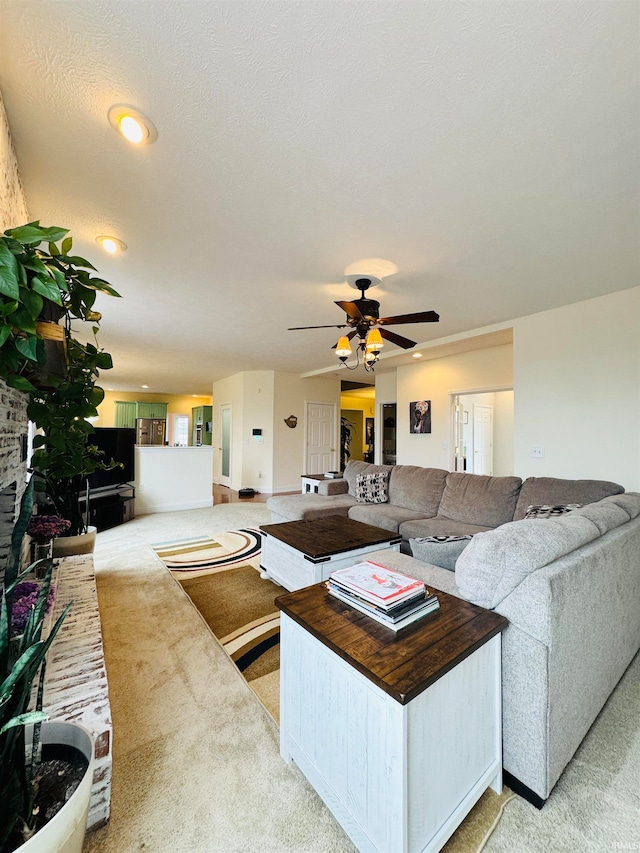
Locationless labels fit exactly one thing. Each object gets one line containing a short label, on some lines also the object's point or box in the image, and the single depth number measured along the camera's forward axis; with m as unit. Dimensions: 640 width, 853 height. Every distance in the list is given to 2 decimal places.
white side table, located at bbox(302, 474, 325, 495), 4.83
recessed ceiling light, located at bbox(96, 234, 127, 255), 2.44
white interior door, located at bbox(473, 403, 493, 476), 6.64
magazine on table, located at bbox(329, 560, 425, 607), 1.21
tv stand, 4.44
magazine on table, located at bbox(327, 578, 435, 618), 1.16
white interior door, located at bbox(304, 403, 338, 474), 8.05
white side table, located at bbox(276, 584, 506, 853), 0.91
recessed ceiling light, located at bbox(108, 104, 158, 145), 1.42
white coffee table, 2.30
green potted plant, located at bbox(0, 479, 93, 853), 0.75
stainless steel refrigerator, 11.30
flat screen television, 4.73
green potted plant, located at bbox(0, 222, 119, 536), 0.88
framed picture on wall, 6.00
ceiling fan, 2.77
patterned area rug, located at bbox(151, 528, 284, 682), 2.03
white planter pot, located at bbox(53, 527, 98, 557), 2.70
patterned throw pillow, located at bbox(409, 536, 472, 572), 1.87
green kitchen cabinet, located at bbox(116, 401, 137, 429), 11.38
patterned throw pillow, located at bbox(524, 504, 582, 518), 2.30
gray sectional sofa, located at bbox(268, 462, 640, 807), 1.16
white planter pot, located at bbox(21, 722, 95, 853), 0.71
